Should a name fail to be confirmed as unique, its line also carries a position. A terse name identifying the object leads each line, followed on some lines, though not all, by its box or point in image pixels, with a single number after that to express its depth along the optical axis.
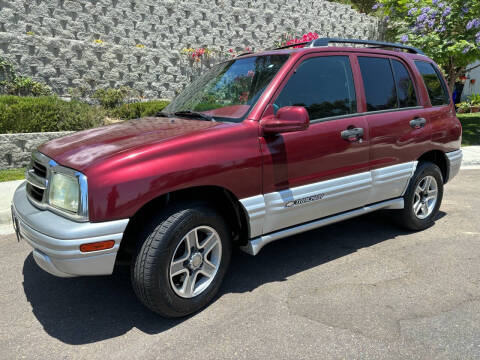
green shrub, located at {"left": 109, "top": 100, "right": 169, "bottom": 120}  9.96
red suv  2.61
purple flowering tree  10.84
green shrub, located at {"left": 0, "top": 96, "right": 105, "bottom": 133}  7.38
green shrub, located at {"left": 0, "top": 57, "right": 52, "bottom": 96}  10.25
